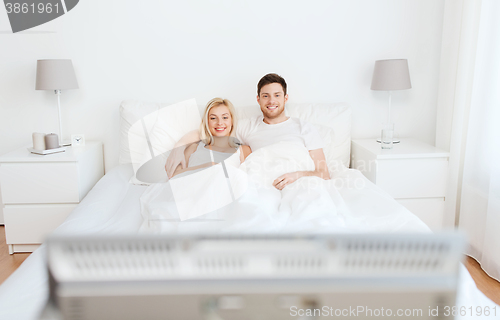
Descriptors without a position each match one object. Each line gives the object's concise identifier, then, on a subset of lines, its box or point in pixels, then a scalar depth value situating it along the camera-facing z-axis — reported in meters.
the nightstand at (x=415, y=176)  2.41
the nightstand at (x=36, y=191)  2.33
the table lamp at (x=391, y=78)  2.51
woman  2.28
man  2.31
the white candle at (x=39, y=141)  2.37
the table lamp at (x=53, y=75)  2.47
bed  1.20
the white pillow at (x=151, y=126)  2.43
